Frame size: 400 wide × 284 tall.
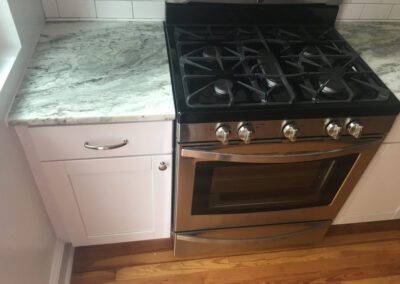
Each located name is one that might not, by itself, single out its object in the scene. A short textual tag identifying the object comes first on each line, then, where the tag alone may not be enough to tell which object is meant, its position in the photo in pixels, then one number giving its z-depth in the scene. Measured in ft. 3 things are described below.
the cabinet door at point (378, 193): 4.35
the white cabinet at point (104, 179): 3.46
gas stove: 3.37
